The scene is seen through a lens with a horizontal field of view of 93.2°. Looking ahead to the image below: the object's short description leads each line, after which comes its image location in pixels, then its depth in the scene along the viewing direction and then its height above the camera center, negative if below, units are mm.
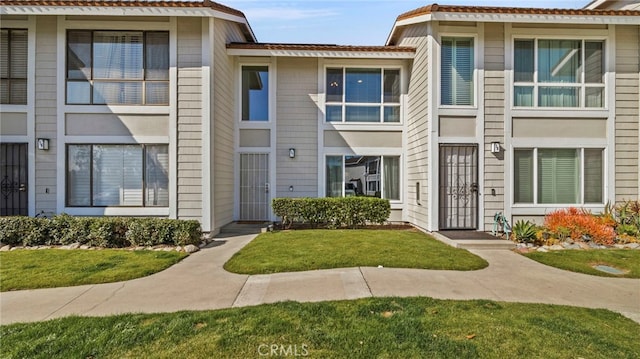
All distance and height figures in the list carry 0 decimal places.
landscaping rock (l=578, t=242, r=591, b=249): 7150 -1565
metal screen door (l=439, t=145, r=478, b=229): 8719 -263
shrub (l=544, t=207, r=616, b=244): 7352 -1222
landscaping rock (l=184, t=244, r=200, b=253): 6809 -1608
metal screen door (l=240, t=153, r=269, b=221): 10312 -272
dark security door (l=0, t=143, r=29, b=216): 8211 -78
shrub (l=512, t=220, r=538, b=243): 7496 -1332
